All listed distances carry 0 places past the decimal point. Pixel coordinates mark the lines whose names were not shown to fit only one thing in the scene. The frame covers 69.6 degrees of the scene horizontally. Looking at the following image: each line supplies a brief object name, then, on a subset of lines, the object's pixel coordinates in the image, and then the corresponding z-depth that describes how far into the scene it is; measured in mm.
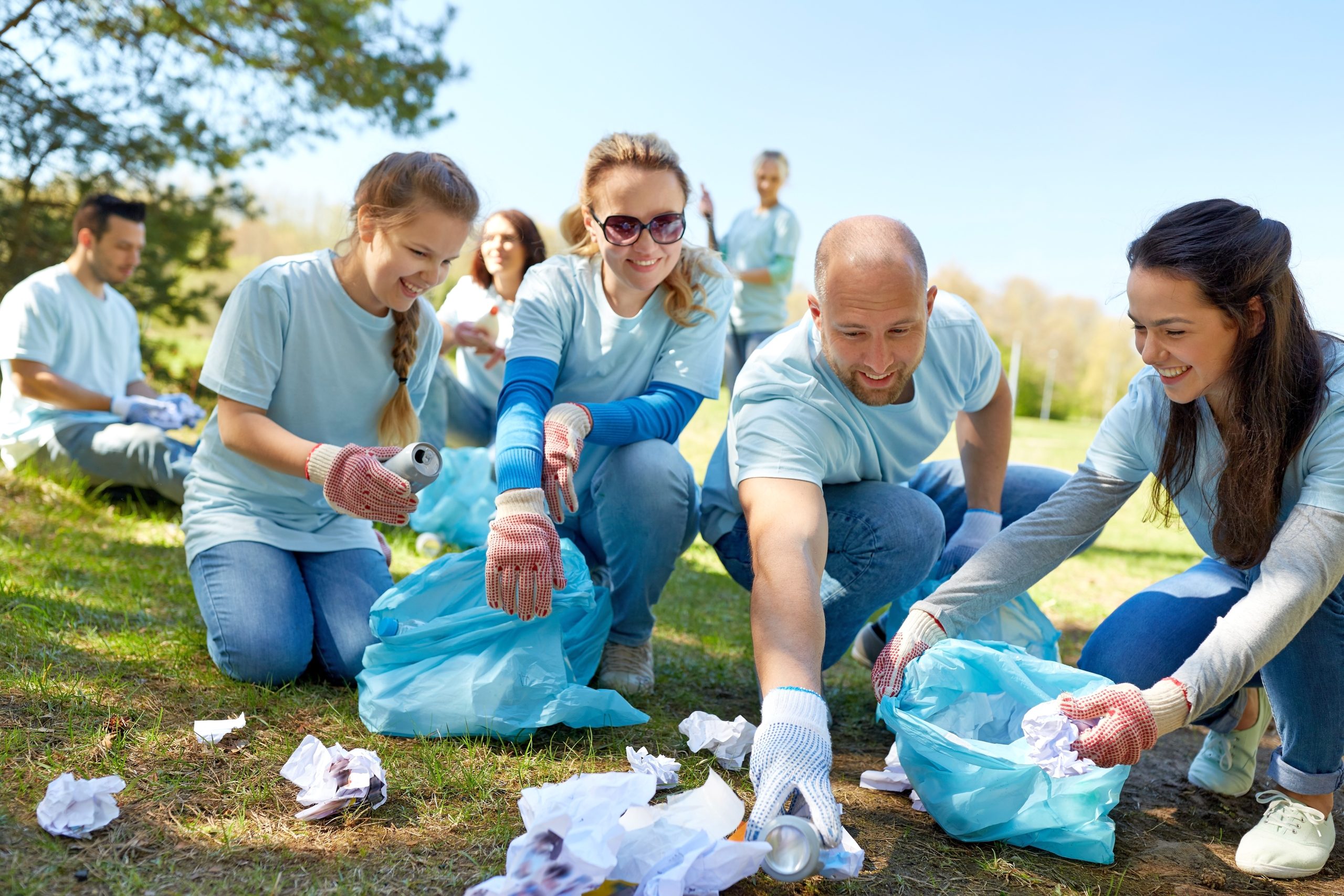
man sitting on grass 3750
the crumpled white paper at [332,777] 1579
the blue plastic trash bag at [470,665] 1917
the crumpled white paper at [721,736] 1909
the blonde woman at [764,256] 5582
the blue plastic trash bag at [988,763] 1628
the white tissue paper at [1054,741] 1563
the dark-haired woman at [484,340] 3822
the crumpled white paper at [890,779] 1898
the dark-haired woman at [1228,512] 1620
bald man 1740
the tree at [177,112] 5805
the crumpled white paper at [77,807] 1439
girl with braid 2156
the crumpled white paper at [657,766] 1783
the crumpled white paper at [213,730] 1804
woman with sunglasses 2264
